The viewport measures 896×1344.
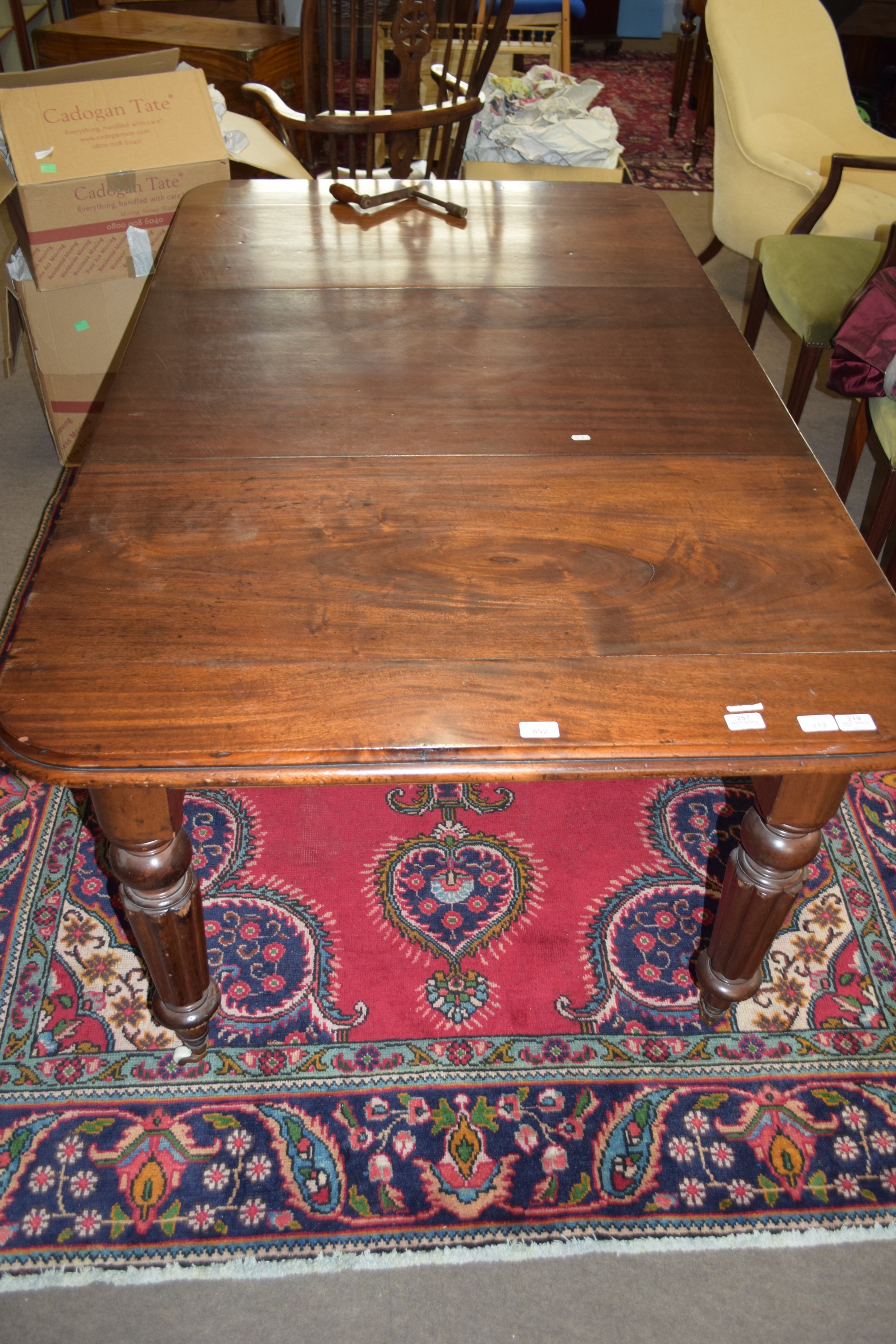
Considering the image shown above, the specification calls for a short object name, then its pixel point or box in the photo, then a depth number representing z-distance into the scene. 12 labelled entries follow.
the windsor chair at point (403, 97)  1.95
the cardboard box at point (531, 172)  3.02
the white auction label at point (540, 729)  0.93
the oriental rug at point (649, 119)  4.00
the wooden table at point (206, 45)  3.58
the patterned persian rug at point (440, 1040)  1.20
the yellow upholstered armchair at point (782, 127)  2.66
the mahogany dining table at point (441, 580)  0.94
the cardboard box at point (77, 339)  2.09
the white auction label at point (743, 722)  0.94
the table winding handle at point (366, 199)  1.85
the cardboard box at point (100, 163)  1.92
